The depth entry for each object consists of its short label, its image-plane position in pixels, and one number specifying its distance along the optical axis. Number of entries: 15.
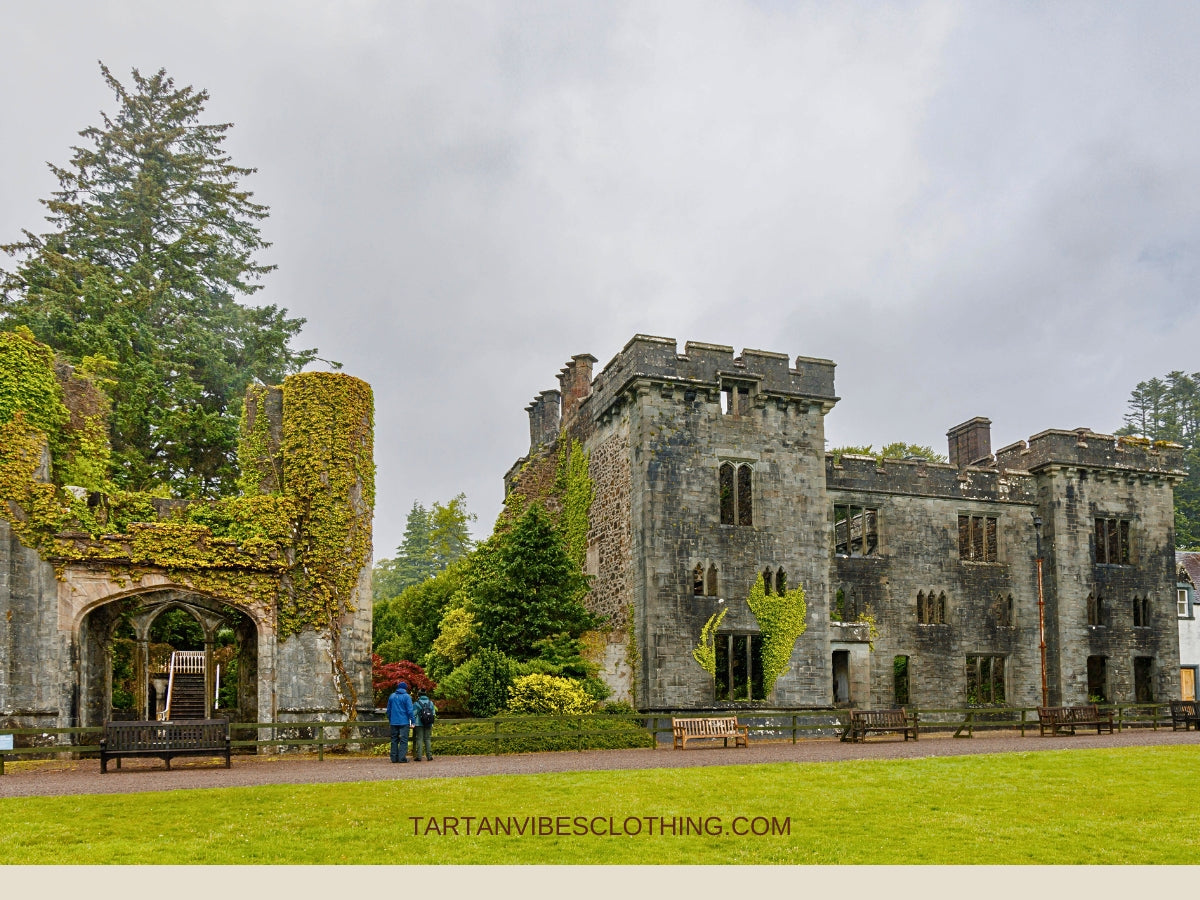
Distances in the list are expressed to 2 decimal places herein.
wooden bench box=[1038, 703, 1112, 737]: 26.31
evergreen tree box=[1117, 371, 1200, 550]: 69.79
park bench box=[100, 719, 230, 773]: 18.14
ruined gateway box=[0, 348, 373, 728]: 21.86
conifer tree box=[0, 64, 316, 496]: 33.44
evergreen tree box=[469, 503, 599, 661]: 27.33
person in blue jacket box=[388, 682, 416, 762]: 19.80
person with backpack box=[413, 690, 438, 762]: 20.28
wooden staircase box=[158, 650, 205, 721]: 33.84
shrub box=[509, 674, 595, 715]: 25.02
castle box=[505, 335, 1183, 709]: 27.45
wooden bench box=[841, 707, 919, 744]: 24.48
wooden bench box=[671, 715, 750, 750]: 23.00
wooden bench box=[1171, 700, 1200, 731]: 28.40
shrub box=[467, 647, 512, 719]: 25.44
